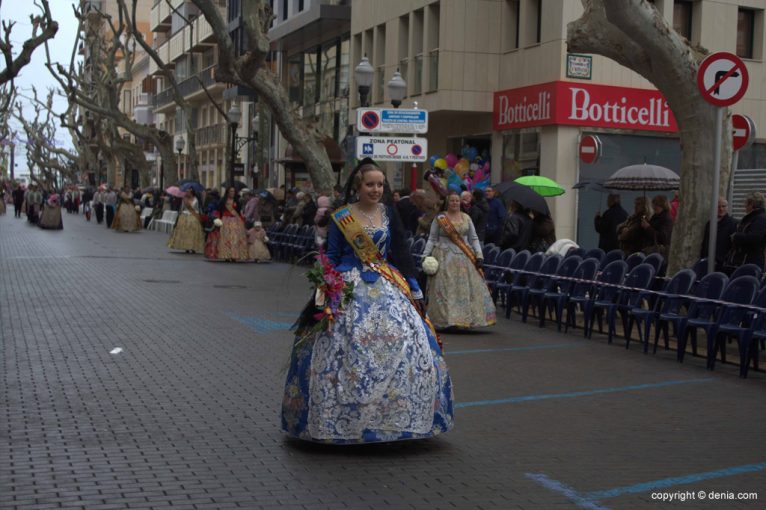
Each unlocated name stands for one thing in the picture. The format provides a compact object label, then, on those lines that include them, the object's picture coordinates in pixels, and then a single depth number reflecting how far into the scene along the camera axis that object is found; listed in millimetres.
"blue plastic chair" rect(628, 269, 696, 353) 12602
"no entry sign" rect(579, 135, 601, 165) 25469
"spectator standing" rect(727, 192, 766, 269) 13570
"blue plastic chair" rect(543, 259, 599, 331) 14578
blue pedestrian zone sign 20547
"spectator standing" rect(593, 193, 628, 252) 18891
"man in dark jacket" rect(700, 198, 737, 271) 14617
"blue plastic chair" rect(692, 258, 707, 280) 14320
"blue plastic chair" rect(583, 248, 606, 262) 15680
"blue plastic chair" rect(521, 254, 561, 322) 15352
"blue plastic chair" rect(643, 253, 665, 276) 14762
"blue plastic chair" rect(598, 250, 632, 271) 15075
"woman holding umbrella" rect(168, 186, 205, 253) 30594
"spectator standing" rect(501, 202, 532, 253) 18547
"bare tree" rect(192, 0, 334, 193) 25766
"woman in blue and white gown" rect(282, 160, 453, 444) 7051
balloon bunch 27991
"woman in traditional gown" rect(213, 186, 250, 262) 27531
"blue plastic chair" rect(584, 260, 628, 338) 13898
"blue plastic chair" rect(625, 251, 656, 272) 14898
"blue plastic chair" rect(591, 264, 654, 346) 13344
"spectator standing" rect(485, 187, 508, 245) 19922
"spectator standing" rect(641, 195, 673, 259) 17016
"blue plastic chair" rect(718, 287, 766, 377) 10977
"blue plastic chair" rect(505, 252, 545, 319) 15766
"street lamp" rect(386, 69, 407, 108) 23234
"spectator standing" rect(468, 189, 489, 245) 17297
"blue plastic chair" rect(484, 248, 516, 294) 16641
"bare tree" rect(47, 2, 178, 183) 51062
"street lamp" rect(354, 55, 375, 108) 23706
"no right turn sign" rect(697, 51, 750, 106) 12812
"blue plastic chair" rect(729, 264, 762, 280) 12164
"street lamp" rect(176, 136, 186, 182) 50444
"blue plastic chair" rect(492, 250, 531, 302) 16188
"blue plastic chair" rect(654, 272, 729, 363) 11984
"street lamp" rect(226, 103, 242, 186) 38312
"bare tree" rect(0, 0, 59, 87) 31828
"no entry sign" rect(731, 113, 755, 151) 16078
